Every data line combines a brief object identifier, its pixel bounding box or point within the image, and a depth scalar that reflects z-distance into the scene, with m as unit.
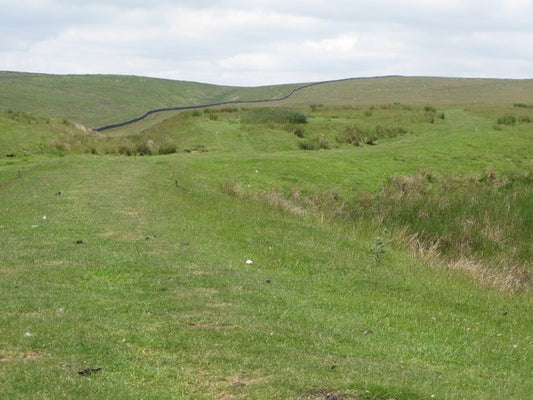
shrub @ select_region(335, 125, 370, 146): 37.42
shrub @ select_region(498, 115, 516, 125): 41.59
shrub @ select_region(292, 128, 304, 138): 38.10
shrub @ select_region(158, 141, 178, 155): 32.91
